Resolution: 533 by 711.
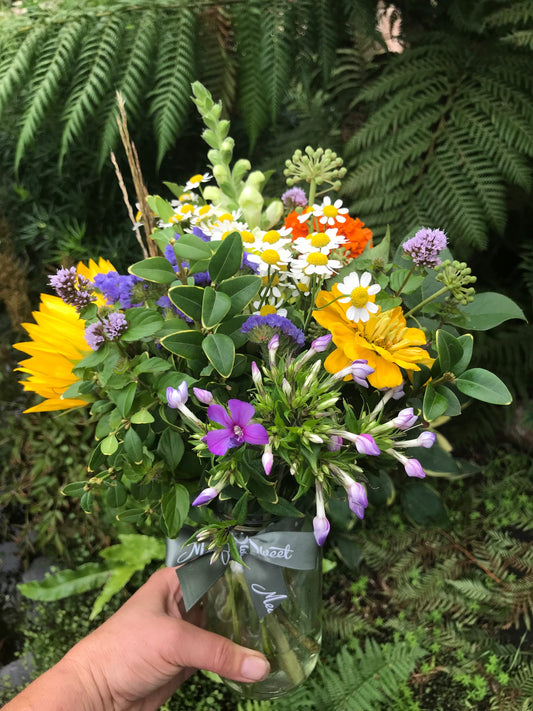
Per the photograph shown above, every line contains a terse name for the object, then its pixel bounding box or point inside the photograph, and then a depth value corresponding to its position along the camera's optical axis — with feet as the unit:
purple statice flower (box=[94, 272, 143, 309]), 1.90
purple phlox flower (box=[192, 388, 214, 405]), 1.62
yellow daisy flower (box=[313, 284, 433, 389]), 1.66
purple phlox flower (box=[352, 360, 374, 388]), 1.57
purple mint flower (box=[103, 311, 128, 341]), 1.67
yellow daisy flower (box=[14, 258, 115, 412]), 1.94
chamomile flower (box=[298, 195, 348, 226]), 2.03
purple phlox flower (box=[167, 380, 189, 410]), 1.60
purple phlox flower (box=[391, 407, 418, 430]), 1.60
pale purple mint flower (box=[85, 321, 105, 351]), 1.69
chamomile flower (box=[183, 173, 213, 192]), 2.49
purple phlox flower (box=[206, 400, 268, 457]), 1.50
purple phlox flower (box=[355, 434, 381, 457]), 1.50
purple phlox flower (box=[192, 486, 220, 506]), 1.60
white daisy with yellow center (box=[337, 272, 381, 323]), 1.69
